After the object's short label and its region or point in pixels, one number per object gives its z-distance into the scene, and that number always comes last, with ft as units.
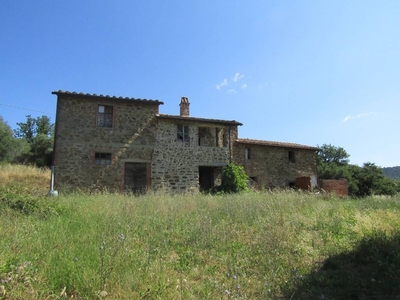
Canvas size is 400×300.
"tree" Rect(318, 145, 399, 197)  100.06
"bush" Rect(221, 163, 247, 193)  51.08
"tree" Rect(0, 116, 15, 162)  85.51
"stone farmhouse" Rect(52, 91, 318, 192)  44.34
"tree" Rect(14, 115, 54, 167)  87.35
